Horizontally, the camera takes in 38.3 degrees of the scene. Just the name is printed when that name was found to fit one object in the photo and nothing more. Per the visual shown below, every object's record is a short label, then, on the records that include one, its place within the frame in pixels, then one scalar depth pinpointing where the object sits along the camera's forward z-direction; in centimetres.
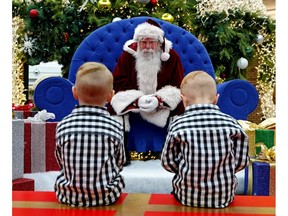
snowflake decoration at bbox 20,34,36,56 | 585
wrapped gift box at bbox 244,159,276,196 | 244
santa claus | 310
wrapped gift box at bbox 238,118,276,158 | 288
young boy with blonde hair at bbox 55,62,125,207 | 157
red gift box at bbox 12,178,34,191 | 227
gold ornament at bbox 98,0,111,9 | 557
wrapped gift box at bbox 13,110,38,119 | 408
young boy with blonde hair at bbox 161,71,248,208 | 158
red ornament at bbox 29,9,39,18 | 557
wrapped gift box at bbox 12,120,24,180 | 233
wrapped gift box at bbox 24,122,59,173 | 272
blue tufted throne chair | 319
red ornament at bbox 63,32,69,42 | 575
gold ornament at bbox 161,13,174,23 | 554
